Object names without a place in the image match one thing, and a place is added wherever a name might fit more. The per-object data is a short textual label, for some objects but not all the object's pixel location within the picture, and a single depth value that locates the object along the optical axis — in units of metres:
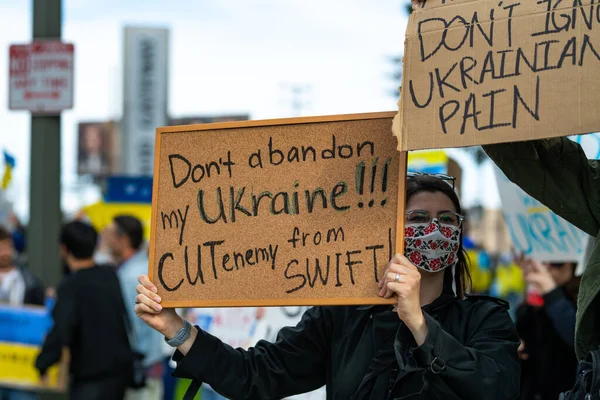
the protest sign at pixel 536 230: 4.45
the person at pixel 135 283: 7.05
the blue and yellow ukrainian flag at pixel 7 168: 8.42
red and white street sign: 7.18
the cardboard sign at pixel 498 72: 2.42
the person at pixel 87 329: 6.21
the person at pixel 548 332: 4.74
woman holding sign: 2.46
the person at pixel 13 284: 7.48
